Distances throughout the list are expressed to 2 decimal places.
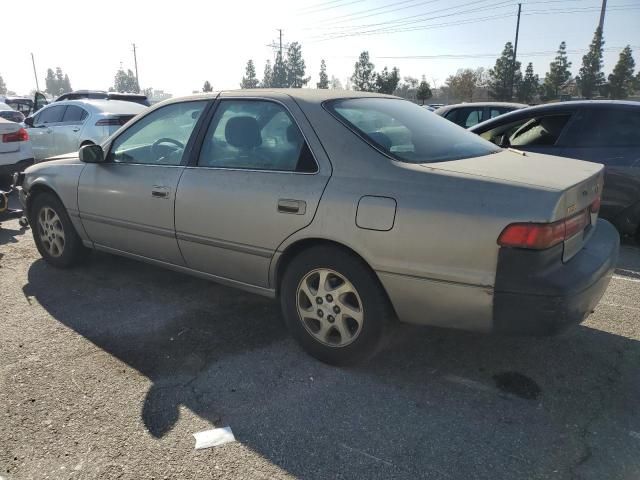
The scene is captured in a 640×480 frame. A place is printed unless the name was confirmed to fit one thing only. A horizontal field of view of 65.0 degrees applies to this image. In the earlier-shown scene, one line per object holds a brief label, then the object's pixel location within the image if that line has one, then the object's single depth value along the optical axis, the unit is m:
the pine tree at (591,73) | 52.65
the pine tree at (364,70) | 64.38
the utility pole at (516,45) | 46.69
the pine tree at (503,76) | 53.92
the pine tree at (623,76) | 57.94
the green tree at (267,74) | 80.01
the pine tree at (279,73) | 71.75
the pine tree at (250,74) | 83.64
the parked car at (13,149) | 7.74
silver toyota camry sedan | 2.42
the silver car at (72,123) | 9.16
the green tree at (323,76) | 79.43
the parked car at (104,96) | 13.34
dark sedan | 5.28
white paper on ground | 2.40
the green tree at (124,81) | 127.01
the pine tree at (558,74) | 61.75
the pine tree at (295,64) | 79.88
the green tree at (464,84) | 68.56
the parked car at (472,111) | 9.68
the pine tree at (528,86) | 56.59
